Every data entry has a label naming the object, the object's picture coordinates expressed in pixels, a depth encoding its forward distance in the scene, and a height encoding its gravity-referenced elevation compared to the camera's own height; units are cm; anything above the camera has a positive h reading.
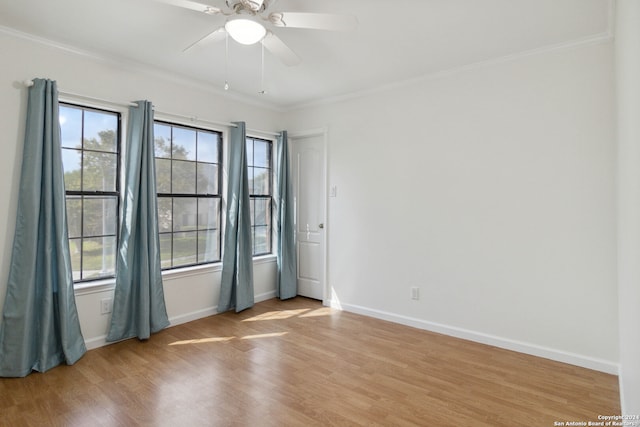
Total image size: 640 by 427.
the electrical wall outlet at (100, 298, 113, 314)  324 -83
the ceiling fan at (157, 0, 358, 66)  198 +114
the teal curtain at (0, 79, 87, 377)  265 -37
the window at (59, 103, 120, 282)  309 +27
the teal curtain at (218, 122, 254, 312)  414 -16
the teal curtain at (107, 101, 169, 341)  328 -23
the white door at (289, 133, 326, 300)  470 +9
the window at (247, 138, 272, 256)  468 +32
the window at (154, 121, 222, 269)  377 +25
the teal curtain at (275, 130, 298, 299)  475 -10
